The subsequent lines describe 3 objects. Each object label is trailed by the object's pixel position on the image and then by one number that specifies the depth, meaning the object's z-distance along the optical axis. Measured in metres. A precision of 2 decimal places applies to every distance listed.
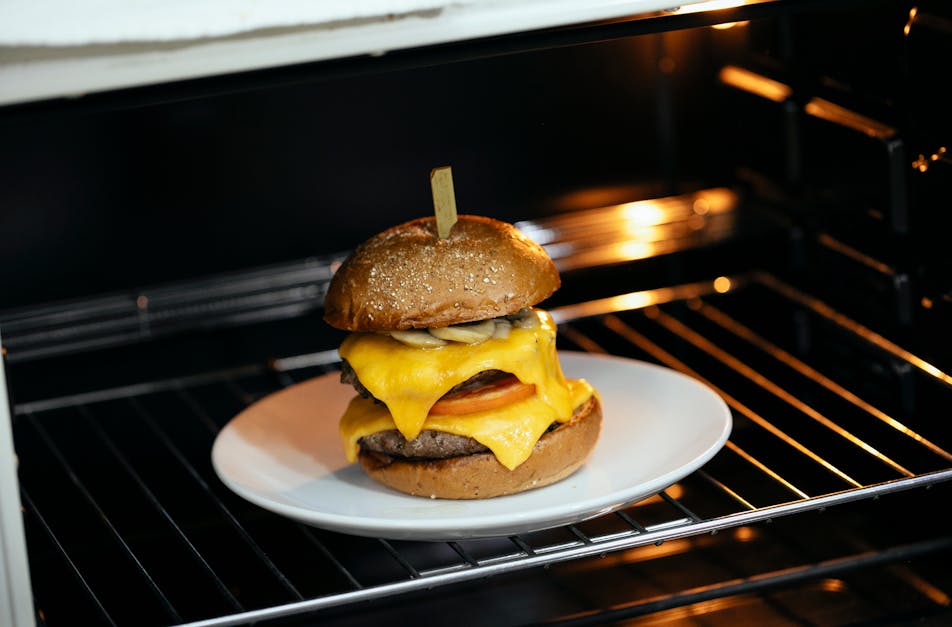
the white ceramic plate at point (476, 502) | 1.01
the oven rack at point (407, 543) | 1.03
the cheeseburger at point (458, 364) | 1.04
